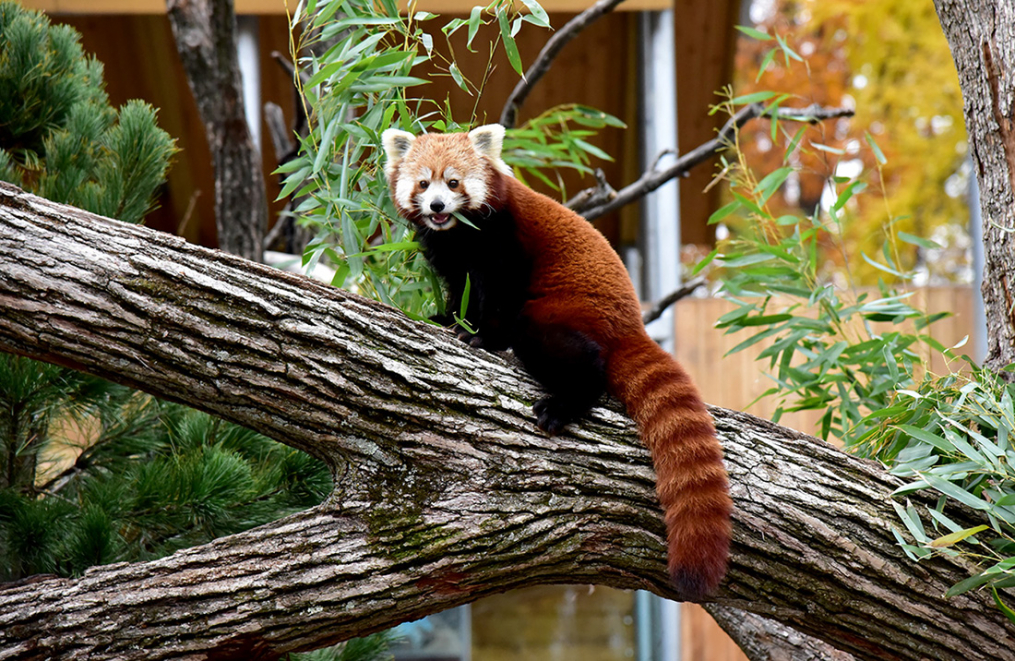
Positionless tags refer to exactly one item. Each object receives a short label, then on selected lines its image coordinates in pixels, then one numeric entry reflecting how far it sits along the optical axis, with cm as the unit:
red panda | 372
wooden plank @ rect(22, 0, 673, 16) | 1046
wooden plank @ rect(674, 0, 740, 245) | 1238
